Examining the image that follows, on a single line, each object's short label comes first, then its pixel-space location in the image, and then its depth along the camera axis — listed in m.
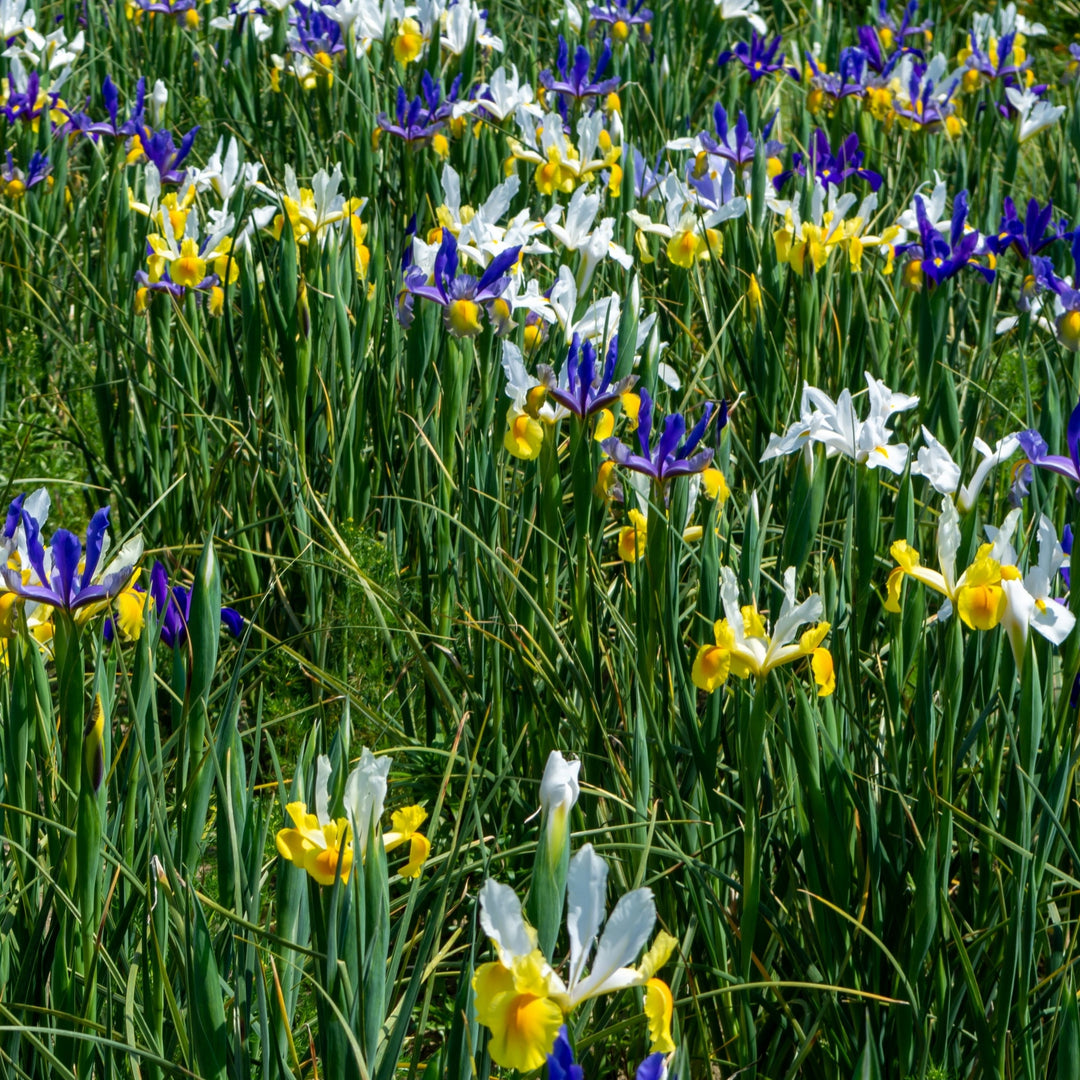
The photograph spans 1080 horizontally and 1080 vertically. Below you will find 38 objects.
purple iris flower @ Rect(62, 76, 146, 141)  6.38
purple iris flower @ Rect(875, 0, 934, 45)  9.91
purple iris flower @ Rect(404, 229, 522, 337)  4.18
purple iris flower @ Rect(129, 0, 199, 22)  8.61
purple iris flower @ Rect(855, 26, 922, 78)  8.41
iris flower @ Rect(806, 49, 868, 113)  8.27
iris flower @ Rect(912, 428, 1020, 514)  3.06
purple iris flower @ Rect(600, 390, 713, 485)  3.18
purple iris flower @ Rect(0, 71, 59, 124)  6.89
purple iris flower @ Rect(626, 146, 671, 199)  6.16
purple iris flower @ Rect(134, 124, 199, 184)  5.96
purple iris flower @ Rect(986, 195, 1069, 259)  5.45
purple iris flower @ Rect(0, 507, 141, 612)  2.51
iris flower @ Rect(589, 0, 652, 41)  8.75
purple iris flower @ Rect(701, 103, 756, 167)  6.30
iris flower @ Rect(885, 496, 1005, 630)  2.59
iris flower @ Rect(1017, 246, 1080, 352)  4.36
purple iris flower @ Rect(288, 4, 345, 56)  7.80
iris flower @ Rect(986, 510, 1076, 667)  2.54
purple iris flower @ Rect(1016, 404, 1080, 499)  2.70
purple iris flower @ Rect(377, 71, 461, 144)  6.29
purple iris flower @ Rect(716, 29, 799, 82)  8.73
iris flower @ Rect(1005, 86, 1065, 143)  7.69
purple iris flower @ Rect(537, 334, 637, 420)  3.34
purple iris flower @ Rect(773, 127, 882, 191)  6.08
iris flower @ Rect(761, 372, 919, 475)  3.24
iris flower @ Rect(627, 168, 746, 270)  5.39
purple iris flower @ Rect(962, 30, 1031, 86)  9.05
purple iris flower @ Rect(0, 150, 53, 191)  6.15
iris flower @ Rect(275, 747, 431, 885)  1.99
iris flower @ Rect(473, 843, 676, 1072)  1.68
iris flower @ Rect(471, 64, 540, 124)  6.71
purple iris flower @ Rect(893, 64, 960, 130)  7.90
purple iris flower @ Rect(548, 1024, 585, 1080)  1.51
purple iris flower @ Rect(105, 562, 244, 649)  3.01
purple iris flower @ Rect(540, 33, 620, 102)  7.27
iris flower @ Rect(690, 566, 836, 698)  2.62
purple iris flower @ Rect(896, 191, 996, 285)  5.14
